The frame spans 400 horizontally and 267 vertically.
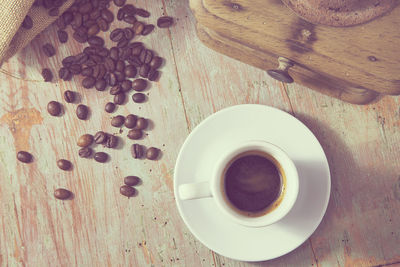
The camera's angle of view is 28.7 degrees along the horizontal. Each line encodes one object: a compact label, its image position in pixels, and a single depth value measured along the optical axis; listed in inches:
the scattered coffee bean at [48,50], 23.5
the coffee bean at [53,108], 23.4
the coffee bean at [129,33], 23.4
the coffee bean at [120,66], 23.3
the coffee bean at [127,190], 23.1
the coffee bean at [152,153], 23.1
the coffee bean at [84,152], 23.3
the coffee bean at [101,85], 23.3
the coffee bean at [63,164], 23.3
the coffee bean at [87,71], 23.4
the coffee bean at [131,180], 23.1
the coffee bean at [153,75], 23.2
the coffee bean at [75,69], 23.4
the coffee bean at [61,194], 23.3
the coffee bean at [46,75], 23.4
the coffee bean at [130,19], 23.4
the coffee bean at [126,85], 23.3
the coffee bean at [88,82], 23.3
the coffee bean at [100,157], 23.2
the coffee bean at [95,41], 23.4
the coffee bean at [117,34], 23.4
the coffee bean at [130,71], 23.3
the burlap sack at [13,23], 22.1
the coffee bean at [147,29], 23.4
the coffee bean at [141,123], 23.2
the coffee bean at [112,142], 23.2
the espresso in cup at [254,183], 21.0
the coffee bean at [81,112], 23.3
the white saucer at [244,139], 21.5
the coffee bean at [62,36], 23.5
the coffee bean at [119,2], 23.4
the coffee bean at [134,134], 23.2
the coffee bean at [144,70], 23.2
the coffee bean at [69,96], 23.4
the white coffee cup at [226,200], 20.0
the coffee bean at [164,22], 23.3
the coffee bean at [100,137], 23.2
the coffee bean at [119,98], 23.3
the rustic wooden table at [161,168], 23.0
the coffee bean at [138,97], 23.2
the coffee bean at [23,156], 23.4
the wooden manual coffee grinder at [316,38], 21.7
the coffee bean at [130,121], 23.2
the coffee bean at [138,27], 23.3
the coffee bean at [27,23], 22.9
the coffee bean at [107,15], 23.5
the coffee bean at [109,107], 23.2
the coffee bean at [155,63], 23.2
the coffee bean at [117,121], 23.2
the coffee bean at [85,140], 23.3
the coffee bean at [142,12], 23.4
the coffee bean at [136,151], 23.2
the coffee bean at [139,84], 23.2
